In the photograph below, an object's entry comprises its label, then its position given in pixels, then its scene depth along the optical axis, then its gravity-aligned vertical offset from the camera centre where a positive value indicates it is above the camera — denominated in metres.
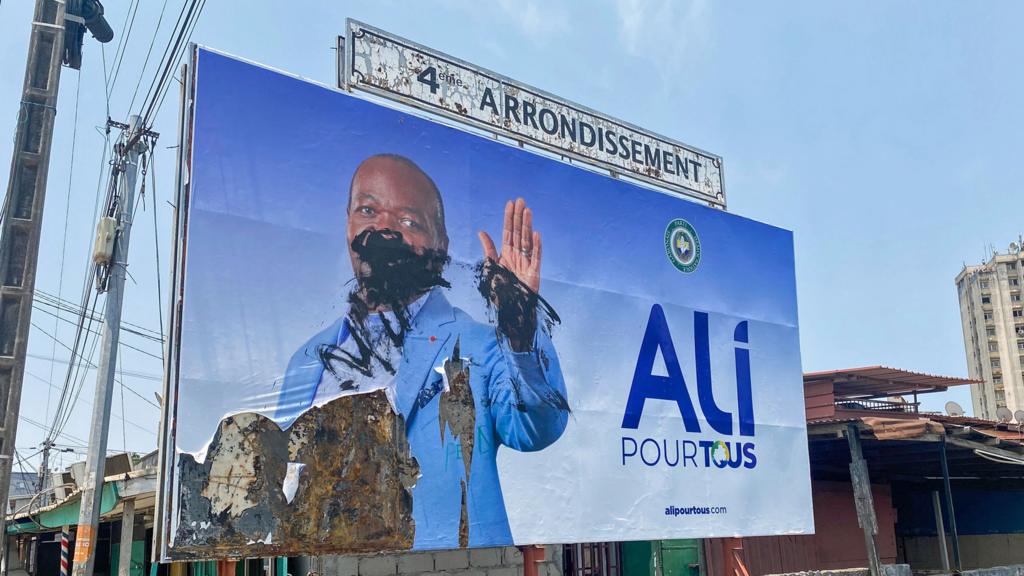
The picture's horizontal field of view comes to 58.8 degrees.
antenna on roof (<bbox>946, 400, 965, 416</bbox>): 26.56 +3.50
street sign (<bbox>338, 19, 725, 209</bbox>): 11.77 +6.04
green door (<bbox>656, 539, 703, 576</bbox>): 16.36 -0.37
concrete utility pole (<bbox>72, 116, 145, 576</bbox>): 11.77 +2.59
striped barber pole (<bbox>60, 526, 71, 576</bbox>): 16.17 -0.02
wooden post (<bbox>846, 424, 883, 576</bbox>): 15.98 +0.69
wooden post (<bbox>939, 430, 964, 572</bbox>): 16.61 +0.55
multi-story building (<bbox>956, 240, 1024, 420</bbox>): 114.06 +25.34
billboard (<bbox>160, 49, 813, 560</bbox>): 9.18 +2.30
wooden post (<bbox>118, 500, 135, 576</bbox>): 13.88 +0.29
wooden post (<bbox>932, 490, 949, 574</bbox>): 19.04 +0.11
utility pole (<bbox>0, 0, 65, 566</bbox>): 9.43 +3.54
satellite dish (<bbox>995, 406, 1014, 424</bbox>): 24.95 +3.11
